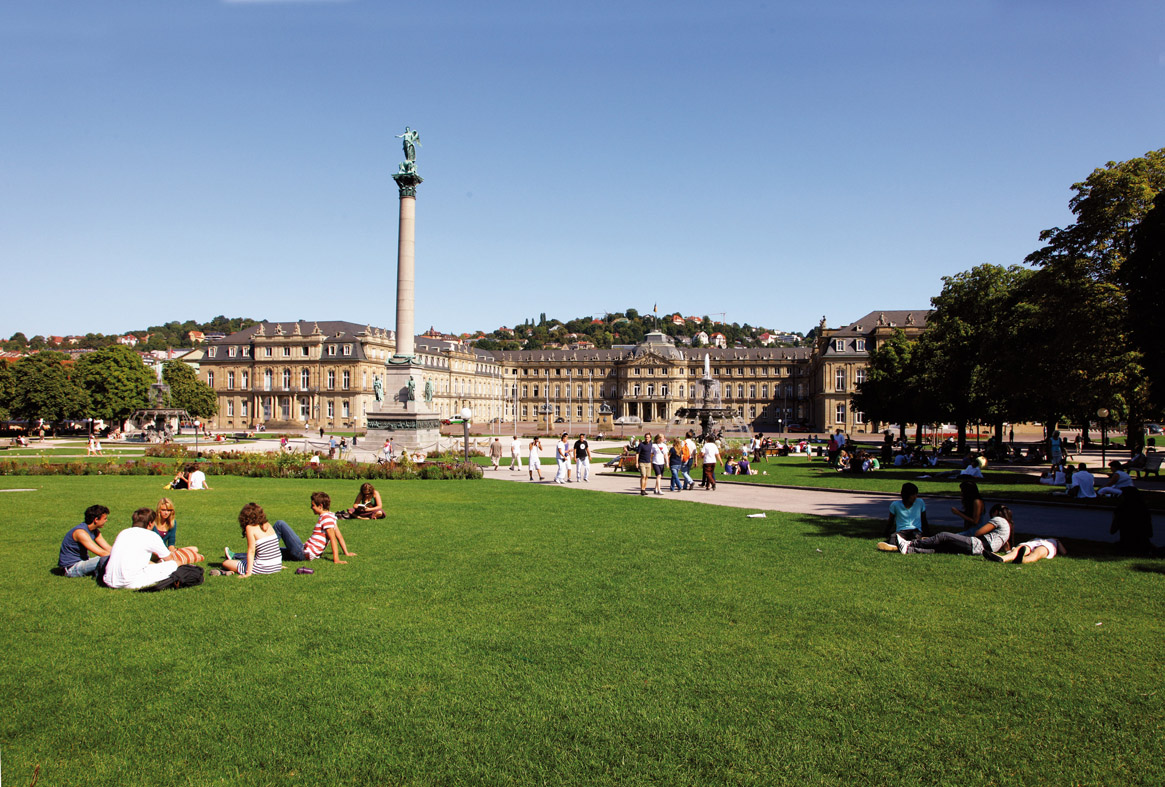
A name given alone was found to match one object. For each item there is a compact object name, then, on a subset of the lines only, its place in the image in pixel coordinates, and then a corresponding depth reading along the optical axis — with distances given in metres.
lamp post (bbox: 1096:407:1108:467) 32.53
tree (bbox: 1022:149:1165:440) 24.56
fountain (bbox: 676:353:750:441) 48.22
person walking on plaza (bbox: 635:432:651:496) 21.53
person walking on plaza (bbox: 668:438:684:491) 22.67
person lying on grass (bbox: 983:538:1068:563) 11.05
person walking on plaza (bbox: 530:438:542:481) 26.75
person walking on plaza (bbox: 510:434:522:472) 31.31
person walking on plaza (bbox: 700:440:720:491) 22.68
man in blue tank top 9.91
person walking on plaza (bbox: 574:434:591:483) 25.97
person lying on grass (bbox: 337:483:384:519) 15.45
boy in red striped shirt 11.14
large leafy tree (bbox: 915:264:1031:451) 33.28
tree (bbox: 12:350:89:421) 66.12
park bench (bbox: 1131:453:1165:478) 27.60
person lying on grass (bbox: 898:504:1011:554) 11.35
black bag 9.32
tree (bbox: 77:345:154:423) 69.19
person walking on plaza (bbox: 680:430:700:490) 23.17
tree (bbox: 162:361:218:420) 83.50
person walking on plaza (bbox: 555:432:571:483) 25.41
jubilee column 41.94
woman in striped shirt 10.21
